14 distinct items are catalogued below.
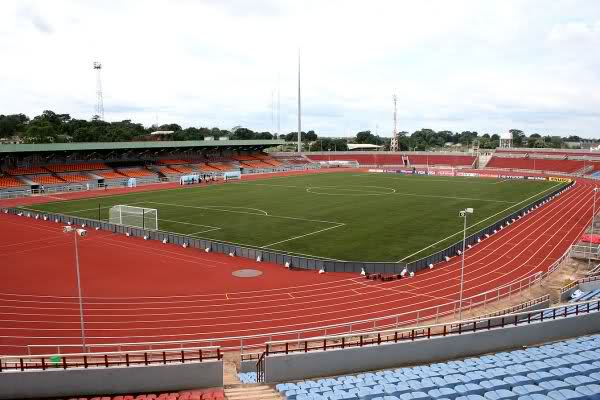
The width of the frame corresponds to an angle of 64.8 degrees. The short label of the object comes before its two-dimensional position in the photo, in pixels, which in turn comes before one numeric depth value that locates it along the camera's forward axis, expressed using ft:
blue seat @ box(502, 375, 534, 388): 41.24
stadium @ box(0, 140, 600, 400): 45.42
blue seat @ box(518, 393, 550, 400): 38.14
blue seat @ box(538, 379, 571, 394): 40.09
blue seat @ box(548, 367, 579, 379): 43.14
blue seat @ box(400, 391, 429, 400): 38.81
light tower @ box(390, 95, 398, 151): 472.40
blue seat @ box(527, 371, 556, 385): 42.11
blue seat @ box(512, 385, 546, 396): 39.40
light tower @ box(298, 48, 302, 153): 401.49
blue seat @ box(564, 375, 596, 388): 41.09
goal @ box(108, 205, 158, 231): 141.08
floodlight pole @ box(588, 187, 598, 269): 96.22
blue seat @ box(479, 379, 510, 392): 40.50
